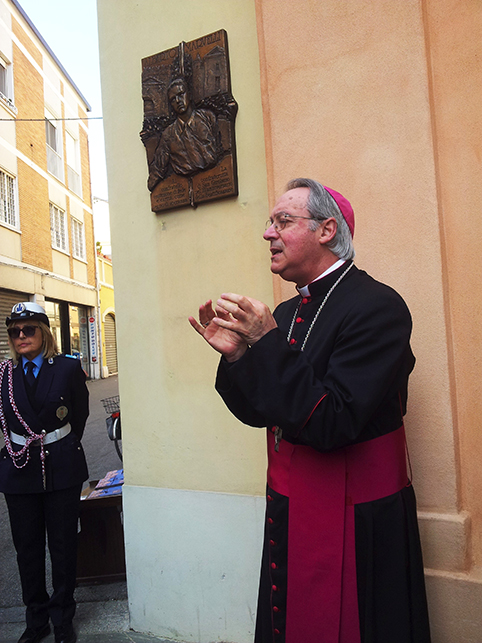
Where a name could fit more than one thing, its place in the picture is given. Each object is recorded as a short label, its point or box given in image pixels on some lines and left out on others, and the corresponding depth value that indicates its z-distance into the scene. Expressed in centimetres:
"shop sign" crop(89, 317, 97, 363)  2241
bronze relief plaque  295
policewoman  307
